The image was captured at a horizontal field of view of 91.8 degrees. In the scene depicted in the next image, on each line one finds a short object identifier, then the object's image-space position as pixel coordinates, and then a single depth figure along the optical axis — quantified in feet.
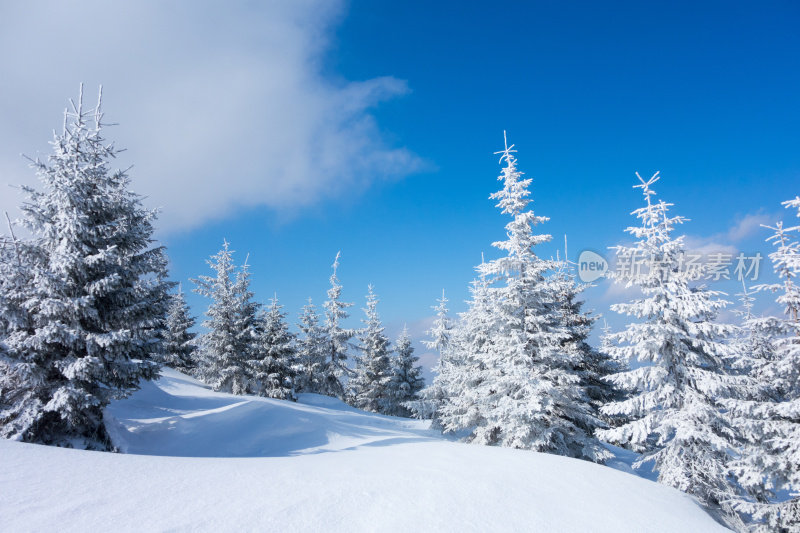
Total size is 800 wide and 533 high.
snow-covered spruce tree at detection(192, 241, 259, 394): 91.40
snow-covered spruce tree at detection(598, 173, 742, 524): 35.65
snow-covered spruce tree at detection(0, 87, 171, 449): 31.22
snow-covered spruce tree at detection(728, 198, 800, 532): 34.12
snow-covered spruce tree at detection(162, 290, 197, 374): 117.50
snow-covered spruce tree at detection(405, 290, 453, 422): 73.51
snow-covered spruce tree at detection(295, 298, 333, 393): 116.37
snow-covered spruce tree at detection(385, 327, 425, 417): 116.67
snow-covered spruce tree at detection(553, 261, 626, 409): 55.83
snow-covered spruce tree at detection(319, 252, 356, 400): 117.50
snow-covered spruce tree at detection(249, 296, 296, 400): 90.74
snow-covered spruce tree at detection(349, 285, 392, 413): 118.32
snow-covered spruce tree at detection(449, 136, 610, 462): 43.88
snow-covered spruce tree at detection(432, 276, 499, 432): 55.08
